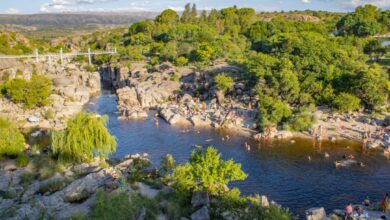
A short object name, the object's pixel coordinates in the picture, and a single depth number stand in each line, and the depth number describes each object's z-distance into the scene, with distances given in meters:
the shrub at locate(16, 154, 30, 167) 38.84
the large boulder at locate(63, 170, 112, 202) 28.78
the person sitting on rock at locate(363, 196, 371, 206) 34.13
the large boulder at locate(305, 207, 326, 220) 30.14
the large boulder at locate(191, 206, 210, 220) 27.20
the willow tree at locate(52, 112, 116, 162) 38.84
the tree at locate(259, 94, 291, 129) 55.19
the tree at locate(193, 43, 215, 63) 90.56
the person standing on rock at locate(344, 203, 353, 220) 30.52
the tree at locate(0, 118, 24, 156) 39.44
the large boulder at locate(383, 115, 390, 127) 55.53
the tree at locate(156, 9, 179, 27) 148.25
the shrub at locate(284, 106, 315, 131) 54.66
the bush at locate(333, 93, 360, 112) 59.45
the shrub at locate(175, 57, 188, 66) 91.69
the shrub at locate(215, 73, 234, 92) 71.81
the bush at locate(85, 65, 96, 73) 113.18
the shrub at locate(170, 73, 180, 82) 82.16
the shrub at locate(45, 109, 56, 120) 62.66
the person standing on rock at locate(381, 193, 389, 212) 32.25
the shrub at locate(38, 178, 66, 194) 31.52
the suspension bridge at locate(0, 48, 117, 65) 105.18
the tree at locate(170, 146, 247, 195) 29.61
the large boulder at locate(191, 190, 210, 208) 29.06
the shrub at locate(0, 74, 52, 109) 65.56
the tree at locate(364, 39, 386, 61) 85.88
